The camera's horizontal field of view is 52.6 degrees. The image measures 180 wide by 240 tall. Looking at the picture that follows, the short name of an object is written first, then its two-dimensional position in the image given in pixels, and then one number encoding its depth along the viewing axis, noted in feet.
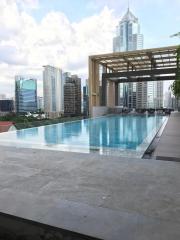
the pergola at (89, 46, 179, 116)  46.15
